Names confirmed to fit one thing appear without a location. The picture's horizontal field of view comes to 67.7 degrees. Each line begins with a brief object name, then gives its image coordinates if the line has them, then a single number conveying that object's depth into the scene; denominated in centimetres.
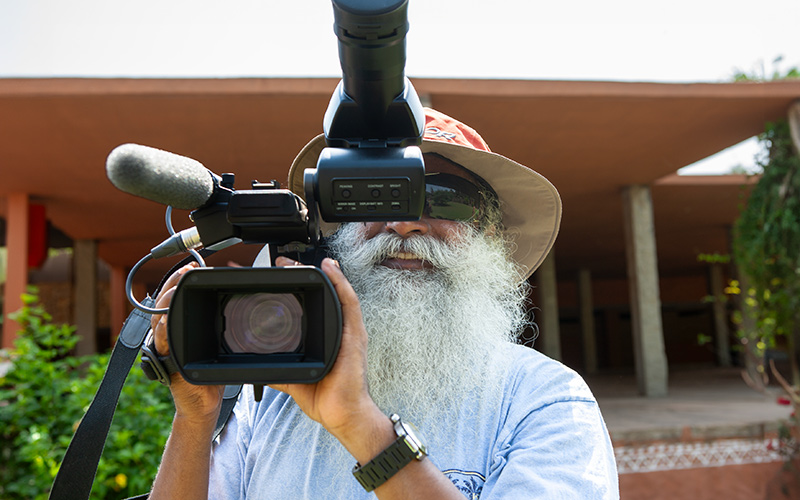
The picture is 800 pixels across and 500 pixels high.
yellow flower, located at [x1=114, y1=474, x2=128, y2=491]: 334
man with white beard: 104
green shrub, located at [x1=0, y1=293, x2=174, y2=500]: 344
